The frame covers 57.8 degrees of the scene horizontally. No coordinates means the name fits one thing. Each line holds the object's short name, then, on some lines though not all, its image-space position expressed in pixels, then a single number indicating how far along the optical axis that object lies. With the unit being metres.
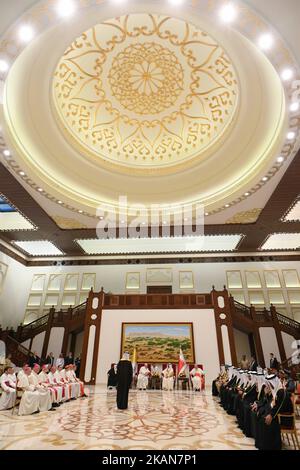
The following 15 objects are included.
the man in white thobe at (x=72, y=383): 8.42
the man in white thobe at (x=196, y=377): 10.77
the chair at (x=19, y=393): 6.42
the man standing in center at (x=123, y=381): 6.39
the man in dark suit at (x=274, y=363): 11.25
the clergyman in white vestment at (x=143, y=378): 11.18
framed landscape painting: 12.49
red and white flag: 11.38
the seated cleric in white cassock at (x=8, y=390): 6.54
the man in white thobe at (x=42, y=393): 6.46
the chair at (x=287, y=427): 3.78
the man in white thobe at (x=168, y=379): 11.11
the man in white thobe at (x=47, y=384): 6.91
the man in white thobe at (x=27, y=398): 5.99
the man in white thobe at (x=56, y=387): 7.27
